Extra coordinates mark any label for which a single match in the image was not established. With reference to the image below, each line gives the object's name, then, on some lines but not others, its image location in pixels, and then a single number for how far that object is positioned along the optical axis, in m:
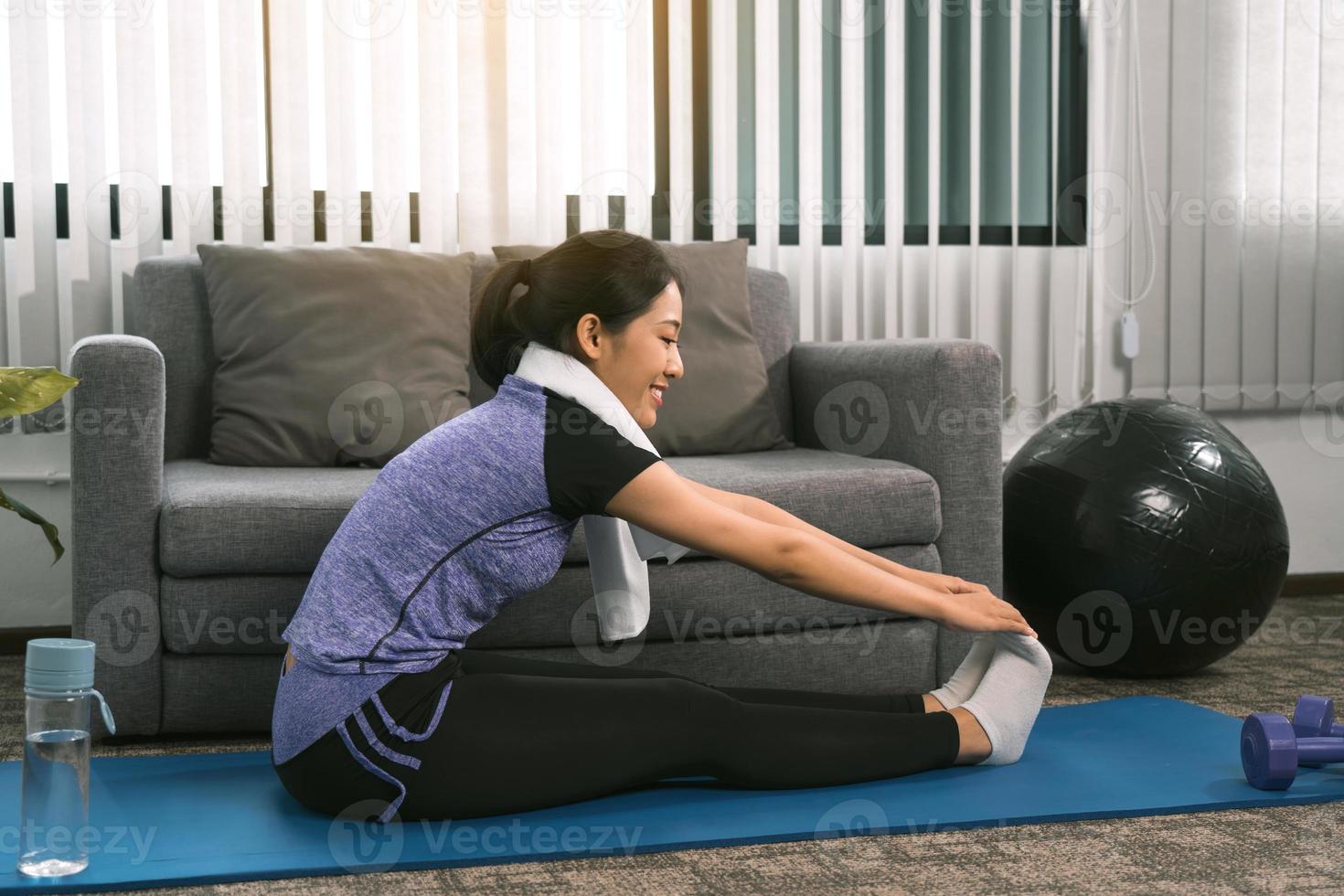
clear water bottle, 1.41
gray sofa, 2.02
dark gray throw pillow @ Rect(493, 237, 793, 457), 2.69
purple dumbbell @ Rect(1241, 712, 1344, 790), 1.78
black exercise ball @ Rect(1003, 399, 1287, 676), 2.47
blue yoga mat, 1.54
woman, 1.59
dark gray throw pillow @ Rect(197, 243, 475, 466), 2.48
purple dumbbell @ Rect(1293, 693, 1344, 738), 1.90
